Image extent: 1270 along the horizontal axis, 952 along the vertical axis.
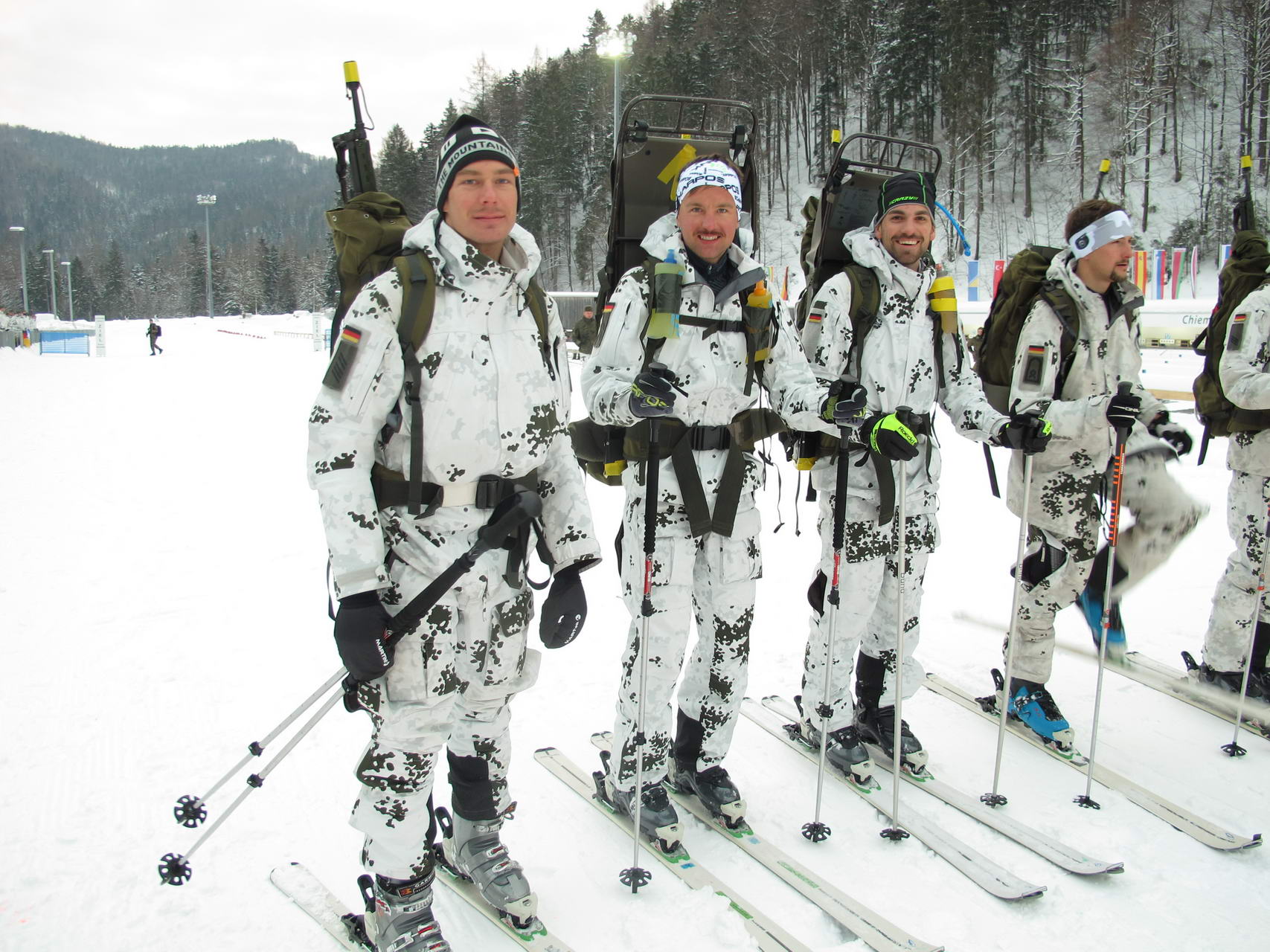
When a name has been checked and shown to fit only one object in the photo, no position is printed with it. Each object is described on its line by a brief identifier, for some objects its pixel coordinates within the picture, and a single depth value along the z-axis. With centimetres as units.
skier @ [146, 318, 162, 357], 3136
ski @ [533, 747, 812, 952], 267
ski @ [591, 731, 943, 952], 268
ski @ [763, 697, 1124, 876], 306
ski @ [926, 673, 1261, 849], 327
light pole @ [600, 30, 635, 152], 1050
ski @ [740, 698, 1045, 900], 293
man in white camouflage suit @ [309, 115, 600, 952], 226
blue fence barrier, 3403
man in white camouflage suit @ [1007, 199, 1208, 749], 367
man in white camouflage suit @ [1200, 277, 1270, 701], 421
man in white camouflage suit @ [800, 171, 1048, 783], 351
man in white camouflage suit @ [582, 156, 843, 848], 304
